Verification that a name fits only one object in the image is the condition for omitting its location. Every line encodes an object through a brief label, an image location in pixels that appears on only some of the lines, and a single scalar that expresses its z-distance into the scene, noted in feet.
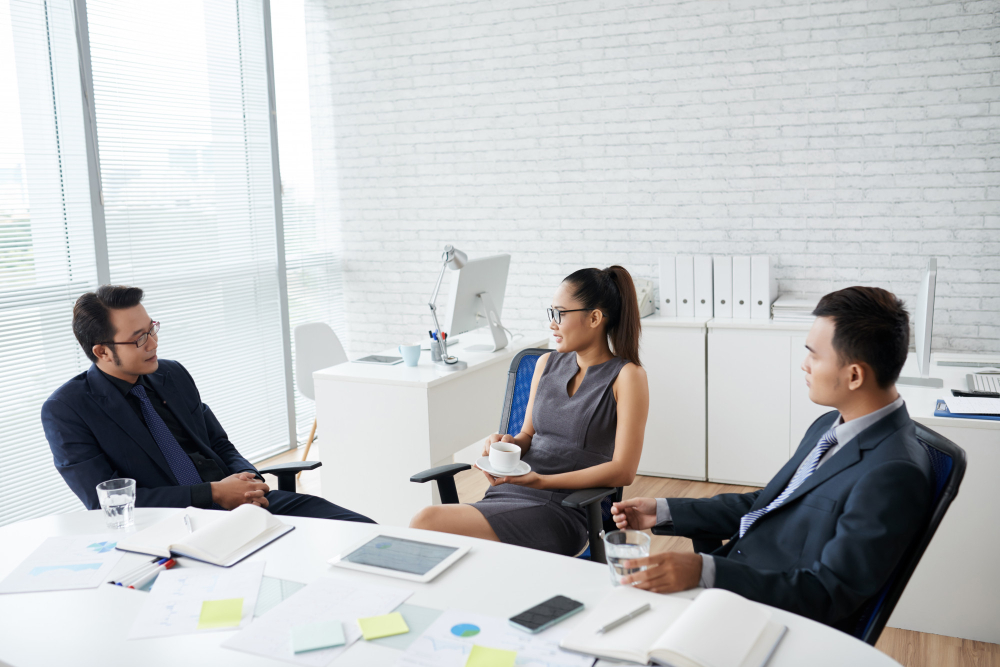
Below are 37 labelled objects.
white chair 14.25
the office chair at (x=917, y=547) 4.60
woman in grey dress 7.29
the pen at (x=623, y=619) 4.21
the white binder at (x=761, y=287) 13.28
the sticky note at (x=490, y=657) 4.02
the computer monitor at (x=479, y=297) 11.86
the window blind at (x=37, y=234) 10.63
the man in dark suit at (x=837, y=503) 4.61
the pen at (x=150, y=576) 5.10
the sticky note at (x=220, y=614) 4.55
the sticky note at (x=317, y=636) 4.23
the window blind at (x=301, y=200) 16.19
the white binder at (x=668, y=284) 13.97
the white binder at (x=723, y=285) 13.64
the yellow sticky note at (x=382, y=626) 4.34
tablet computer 5.09
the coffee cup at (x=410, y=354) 11.49
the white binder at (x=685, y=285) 13.88
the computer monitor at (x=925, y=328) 9.20
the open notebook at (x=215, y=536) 5.45
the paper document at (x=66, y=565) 5.16
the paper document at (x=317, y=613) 4.23
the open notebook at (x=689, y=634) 3.89
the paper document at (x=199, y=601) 4.55
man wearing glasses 7.20
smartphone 4.35
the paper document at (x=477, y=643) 4.06
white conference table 4.15
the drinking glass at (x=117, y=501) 5.98
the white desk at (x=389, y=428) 10.80
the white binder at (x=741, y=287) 13.46
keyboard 9.35
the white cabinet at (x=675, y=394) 13.46
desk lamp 11.48
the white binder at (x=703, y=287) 13.74
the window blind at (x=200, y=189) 12.32
